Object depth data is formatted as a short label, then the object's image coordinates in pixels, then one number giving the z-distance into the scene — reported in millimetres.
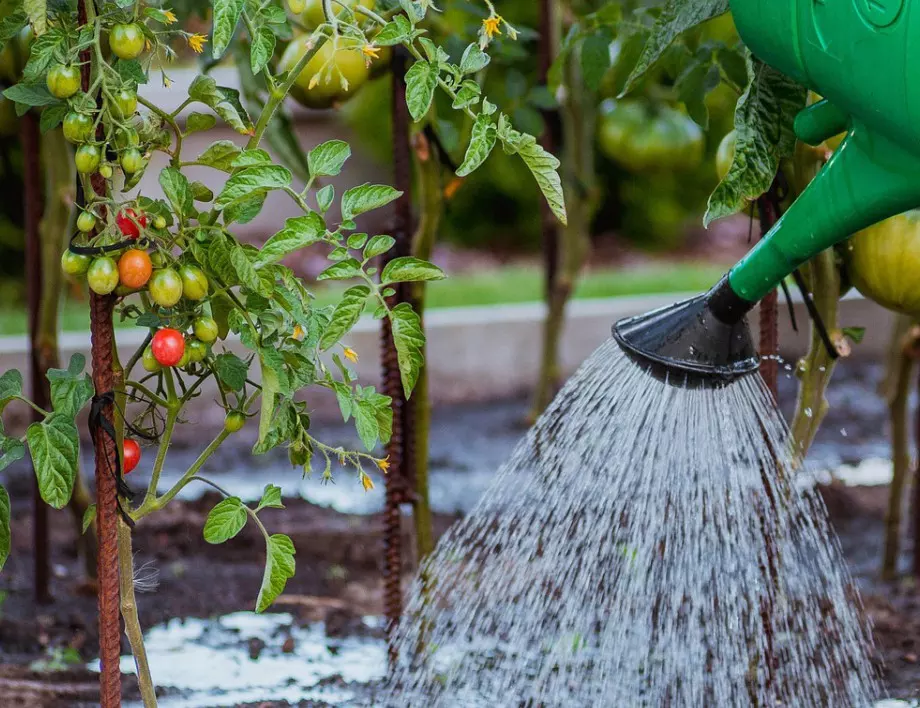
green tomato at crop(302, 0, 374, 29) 3877
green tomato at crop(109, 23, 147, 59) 3399
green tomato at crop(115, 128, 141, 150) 3418
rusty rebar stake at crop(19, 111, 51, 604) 4217
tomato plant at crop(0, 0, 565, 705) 3418
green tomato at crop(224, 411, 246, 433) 3506
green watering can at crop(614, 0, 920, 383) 3388
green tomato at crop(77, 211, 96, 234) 3405
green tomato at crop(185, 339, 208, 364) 3462
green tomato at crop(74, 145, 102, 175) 3406
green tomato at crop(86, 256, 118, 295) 3407
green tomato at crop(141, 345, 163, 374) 3450
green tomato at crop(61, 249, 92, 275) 3424
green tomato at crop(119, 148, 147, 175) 3405
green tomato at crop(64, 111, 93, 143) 3405
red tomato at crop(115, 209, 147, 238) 3434
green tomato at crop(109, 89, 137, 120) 3416
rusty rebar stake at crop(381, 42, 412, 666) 3899
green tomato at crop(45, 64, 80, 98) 3395
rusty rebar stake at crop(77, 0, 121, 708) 3463
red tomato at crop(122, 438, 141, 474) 3521
